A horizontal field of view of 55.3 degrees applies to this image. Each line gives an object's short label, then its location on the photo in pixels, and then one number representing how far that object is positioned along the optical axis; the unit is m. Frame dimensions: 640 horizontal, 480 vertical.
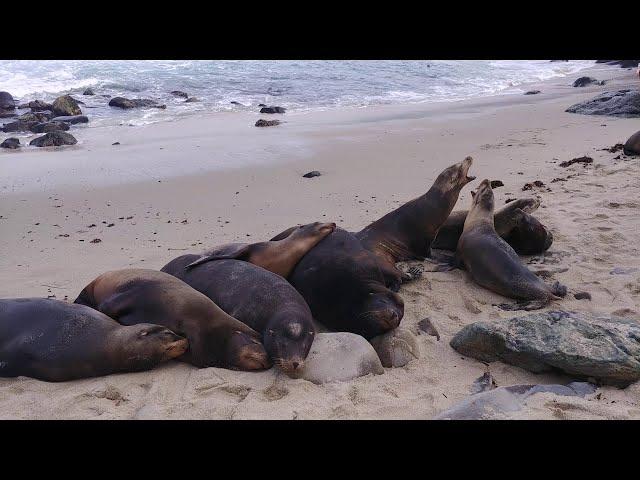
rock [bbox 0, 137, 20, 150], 11.48
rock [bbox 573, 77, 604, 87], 19.61
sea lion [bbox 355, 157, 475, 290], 6.11
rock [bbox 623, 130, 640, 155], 9.20
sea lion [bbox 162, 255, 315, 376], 4.05
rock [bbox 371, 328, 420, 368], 4.20
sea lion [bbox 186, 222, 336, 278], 5.23
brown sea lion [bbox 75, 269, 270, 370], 4.12
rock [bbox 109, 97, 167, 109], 16.67
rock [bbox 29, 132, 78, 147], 11.68
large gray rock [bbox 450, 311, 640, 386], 3.62
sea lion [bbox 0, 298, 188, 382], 3.99
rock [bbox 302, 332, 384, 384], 3.93
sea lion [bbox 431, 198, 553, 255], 6.02
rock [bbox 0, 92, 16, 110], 16.00
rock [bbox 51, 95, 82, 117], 15.30
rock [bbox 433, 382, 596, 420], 3.17
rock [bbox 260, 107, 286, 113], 15.70
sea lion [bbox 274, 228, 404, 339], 4.50
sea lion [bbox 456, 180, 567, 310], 5.06
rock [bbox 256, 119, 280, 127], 13.52
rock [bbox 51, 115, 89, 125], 14.51
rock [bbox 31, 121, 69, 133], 13.12
